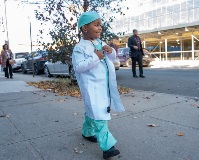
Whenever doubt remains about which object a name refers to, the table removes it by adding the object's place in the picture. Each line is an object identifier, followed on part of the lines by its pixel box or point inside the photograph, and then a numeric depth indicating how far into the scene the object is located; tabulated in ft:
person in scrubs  9.20
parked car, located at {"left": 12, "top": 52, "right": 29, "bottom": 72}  69.50
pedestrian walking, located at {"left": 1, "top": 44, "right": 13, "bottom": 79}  42.55
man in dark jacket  36.06
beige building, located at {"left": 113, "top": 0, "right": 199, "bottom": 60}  80.64
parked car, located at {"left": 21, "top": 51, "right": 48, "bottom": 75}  51.55
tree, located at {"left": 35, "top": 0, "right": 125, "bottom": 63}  25.96
